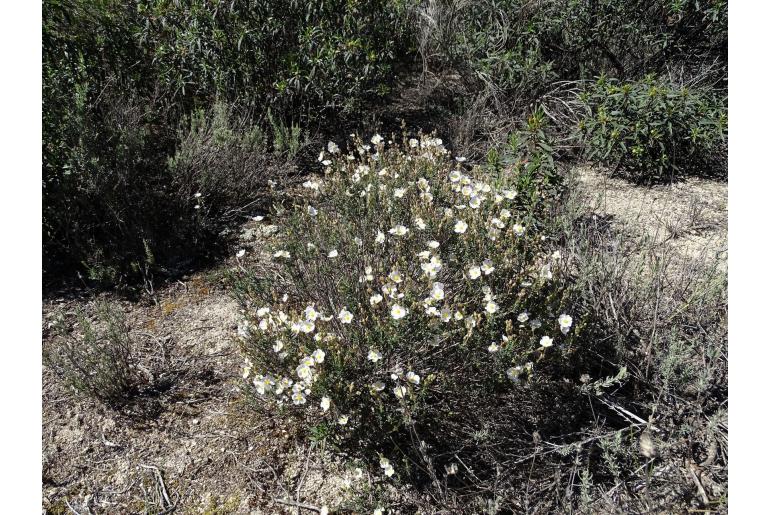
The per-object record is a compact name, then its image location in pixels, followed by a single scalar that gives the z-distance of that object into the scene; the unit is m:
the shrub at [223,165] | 3.94
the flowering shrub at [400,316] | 2.34
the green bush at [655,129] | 4.13
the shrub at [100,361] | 2.70
